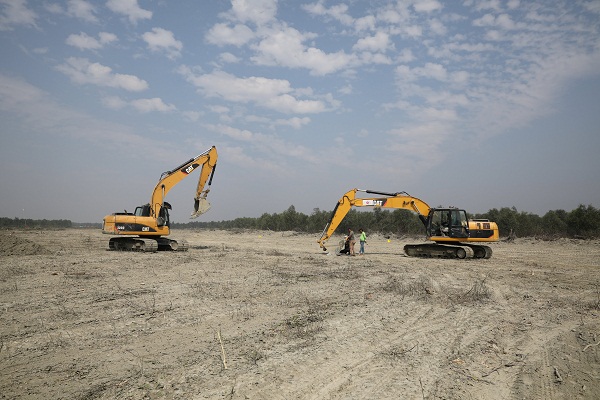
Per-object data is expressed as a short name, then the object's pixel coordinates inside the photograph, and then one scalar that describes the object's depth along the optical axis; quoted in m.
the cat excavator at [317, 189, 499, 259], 17.95
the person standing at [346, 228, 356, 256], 19.78
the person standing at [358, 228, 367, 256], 21.05
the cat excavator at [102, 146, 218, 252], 18.66
